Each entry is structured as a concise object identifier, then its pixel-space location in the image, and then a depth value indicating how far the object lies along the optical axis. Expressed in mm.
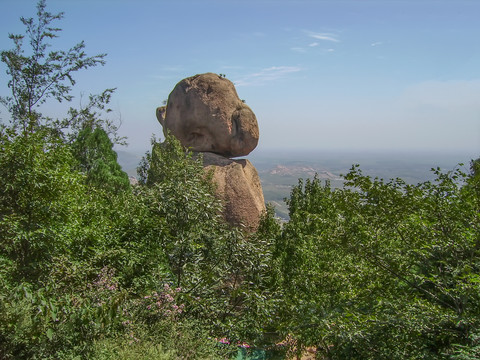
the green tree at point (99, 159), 18703
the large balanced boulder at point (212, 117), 21578
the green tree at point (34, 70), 21500
